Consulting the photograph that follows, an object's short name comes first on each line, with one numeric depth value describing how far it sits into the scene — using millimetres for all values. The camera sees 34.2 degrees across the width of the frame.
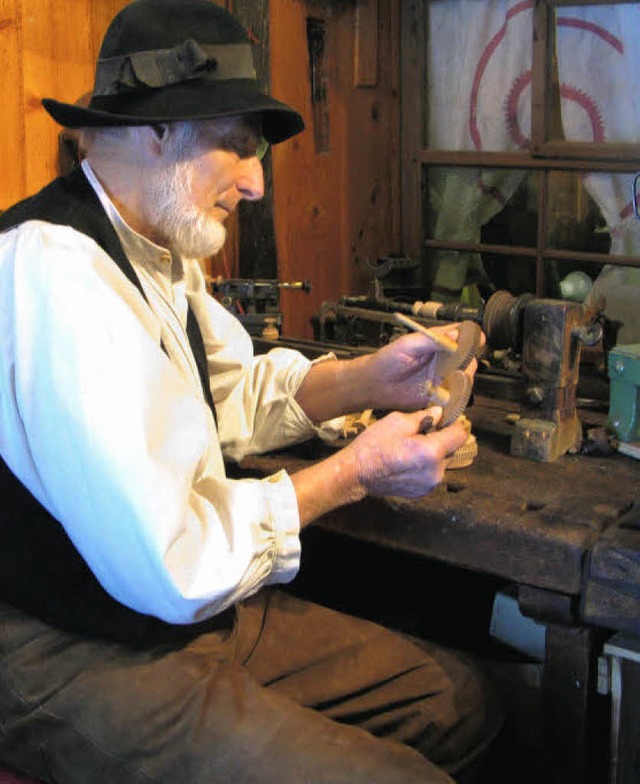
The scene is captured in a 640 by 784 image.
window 2984
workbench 1879
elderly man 1673
